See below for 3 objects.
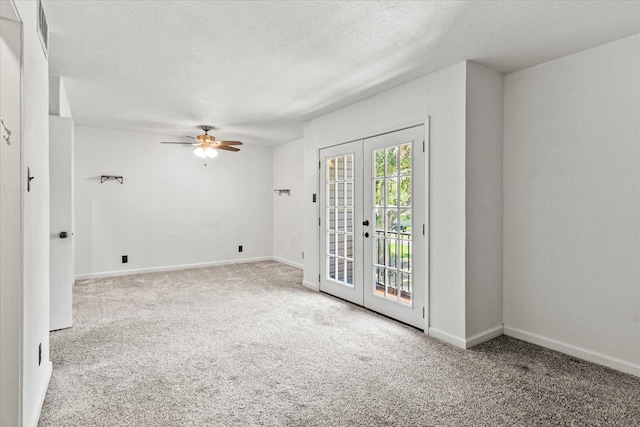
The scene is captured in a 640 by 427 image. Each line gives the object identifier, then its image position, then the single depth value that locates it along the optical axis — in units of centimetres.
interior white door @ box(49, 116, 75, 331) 345
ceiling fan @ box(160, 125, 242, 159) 517
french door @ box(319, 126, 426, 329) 351
